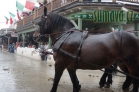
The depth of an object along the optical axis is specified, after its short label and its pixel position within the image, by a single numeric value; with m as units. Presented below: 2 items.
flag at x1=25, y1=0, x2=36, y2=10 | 19.58
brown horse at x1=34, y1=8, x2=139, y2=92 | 5.52
